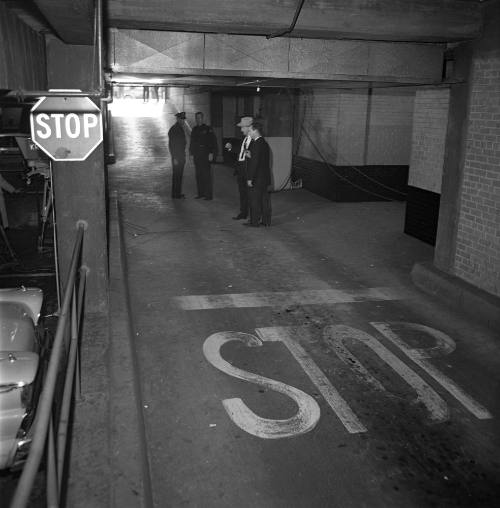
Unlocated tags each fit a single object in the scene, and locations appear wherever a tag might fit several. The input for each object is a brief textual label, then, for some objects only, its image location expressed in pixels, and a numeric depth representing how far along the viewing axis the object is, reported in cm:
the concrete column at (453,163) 784
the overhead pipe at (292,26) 621
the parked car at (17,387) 368
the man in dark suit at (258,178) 1181
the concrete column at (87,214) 655
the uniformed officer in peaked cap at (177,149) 1490
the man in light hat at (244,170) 1223
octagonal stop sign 532
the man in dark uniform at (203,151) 1498
